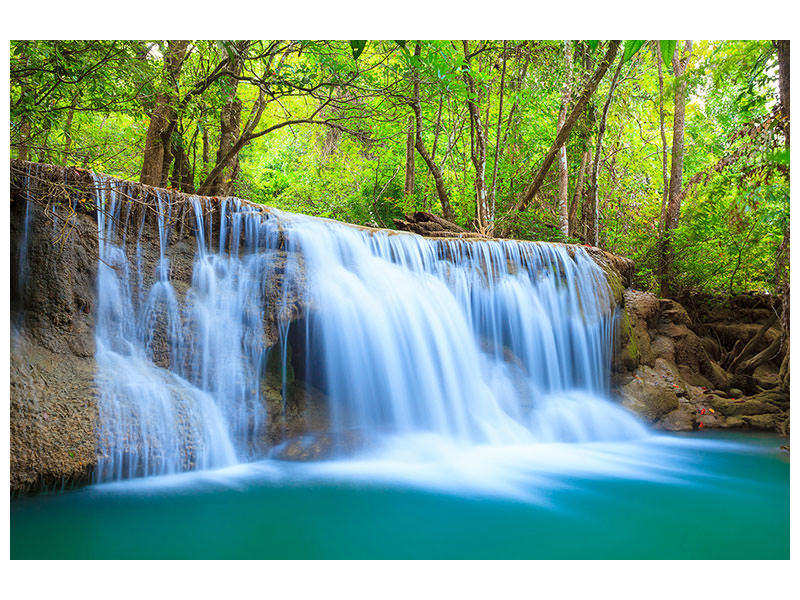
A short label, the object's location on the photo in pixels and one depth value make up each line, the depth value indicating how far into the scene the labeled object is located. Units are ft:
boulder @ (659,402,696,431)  18.17
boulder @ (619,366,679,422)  18.53
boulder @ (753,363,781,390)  20.74
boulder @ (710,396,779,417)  18.93
